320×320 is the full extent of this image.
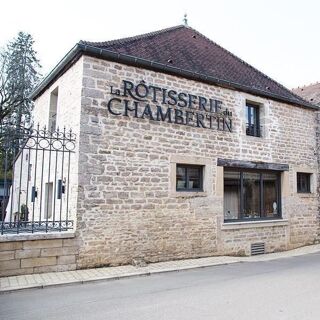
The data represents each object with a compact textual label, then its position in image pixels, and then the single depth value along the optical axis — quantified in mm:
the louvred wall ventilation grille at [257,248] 9719
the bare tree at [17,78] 23953
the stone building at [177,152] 7410
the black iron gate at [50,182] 6727
